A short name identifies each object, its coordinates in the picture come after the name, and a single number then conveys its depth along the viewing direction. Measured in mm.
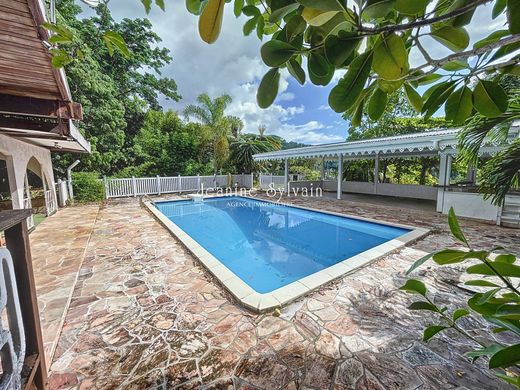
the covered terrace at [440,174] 6469
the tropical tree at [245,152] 17672
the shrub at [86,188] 10445
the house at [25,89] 1597
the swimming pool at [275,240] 4387
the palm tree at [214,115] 14336
